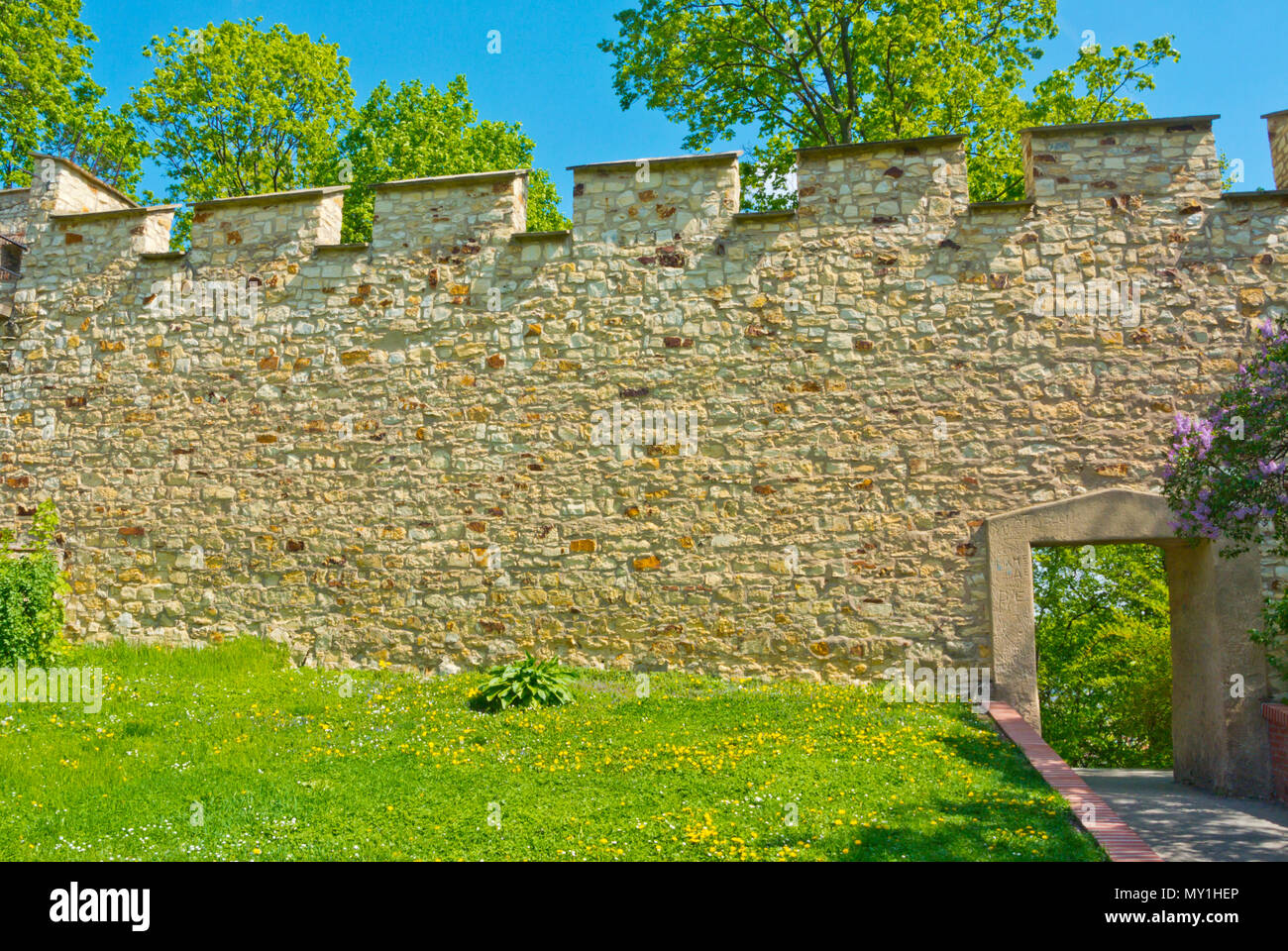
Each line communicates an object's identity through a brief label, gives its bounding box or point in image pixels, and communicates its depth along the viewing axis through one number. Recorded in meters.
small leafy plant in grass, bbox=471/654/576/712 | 7.27
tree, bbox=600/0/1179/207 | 12.95
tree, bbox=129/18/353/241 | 15.71
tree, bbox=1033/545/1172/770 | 15.54
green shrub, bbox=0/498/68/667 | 8.35
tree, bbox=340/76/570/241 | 16.11
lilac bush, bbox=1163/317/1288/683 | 5.55
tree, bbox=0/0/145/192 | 13.48
